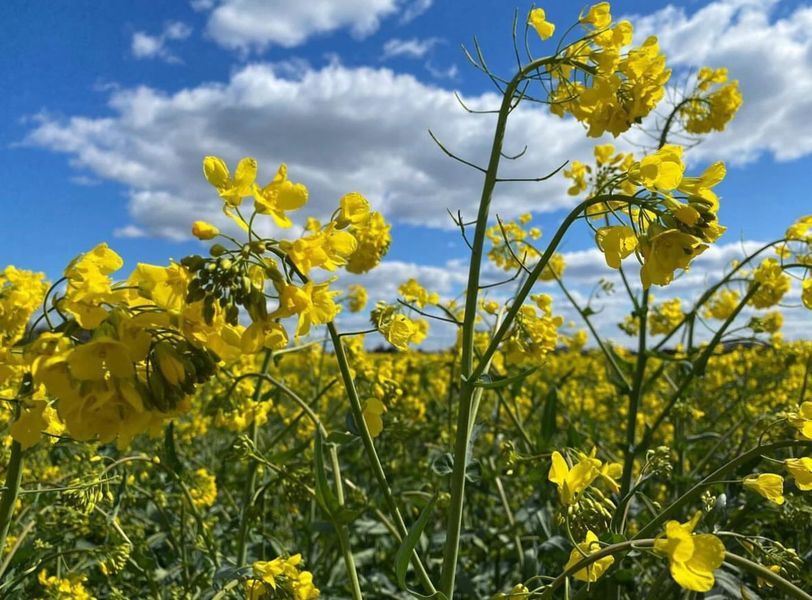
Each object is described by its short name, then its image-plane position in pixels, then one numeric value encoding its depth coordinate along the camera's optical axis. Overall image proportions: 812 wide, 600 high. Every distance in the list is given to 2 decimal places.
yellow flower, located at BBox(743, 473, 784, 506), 0.25
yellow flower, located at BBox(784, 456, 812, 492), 0.25
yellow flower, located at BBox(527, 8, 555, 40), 0.33
